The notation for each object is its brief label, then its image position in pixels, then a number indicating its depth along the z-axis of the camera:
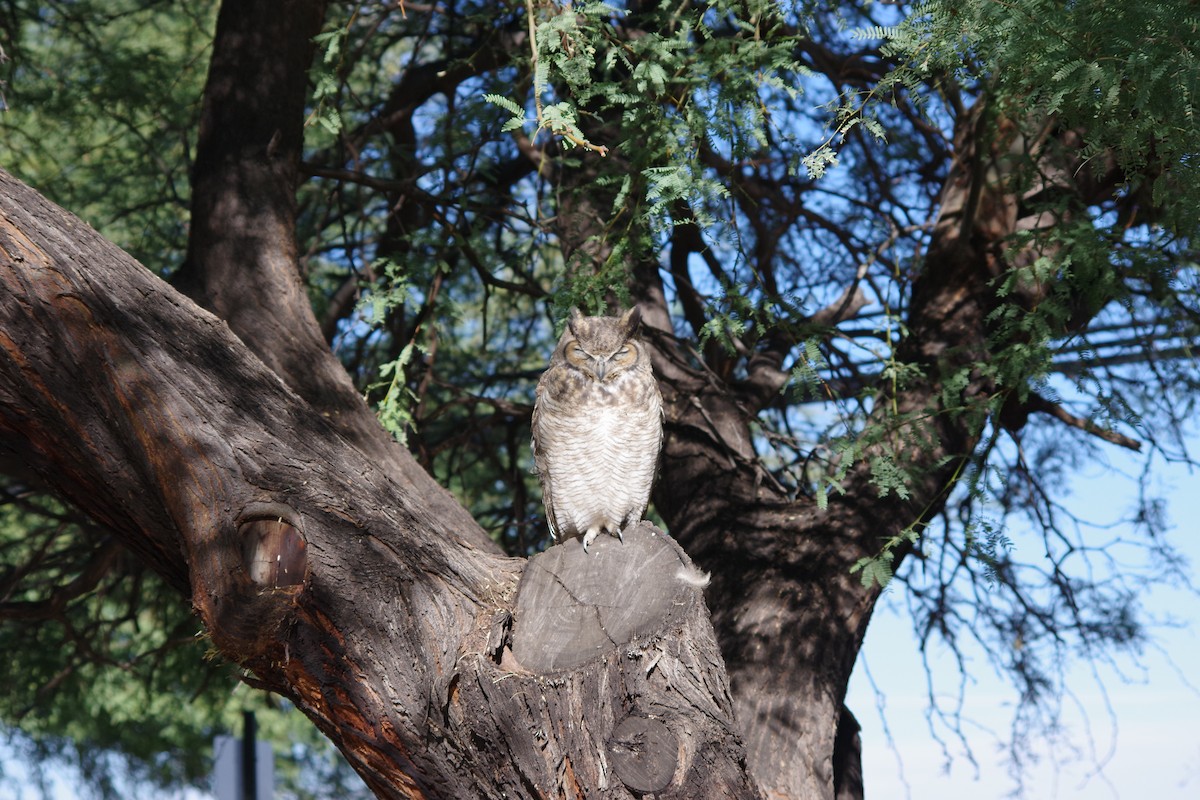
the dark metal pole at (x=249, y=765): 4.07
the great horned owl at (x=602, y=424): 3.58
